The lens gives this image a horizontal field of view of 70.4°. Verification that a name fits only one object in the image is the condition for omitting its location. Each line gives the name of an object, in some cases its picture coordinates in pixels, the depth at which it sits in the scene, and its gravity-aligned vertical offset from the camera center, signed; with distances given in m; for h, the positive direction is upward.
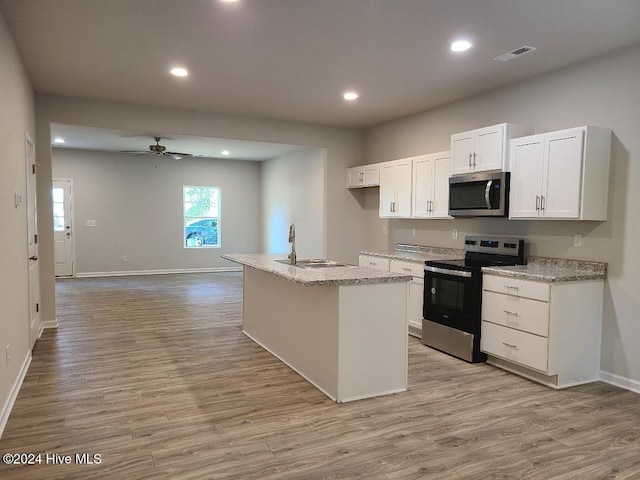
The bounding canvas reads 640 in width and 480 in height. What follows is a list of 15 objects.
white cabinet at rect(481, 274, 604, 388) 3.48 -0.86
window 10.22 +0.00
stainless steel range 4.05 -0.72
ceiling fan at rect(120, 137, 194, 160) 7.48 +1.11
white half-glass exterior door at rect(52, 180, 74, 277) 9.05 -0.24
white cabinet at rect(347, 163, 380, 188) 6.21 +0.60
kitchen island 3.18 -0.82
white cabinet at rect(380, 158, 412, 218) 5.54 +0.38
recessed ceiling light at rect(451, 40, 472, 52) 3.48 +1.36
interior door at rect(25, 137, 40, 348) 4.27 -0.31
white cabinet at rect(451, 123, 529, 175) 4.12 +0.68
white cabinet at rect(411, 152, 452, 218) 4.96 +0.38
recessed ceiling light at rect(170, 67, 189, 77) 4.18 +1.35
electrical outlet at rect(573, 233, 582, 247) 3.86 -0.17
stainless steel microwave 4.14 +0.24
